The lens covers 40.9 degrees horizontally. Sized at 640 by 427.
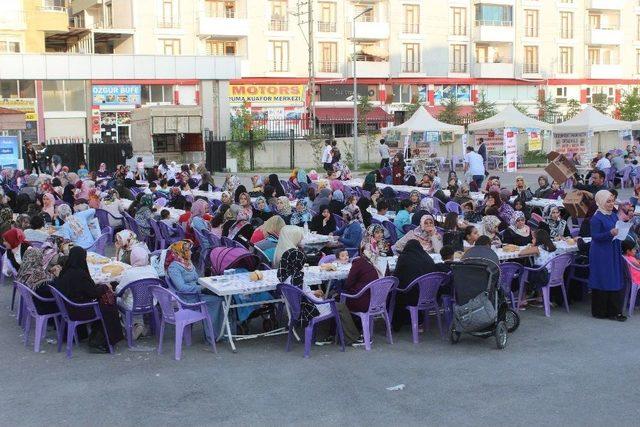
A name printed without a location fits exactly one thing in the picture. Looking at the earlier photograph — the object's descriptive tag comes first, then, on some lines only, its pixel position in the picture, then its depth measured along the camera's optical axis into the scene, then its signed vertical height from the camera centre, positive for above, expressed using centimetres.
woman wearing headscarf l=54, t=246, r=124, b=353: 910 -160
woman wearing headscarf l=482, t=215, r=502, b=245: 1167 -121
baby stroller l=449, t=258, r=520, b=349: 913 -173
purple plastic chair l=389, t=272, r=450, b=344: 958 -175
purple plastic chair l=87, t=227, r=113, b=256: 1316 -154
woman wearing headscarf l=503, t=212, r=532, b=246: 1166 -130
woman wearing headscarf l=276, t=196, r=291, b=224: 1428 -113
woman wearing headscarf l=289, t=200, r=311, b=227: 1420 -124
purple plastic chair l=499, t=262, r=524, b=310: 1023 -162
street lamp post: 3841 -33
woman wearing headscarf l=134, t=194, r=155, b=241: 1522 -129
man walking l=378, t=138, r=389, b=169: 3315 -52
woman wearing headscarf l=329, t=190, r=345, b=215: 1494 -114
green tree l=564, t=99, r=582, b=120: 5753 +203
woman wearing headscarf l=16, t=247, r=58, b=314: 945 -147
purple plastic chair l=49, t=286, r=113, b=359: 910 -184
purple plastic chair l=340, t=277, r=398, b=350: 924 -175
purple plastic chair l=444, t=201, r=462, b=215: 1599 -128
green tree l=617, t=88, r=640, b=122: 5078 +153
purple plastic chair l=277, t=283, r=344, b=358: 905 -184
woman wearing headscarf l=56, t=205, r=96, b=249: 1317 -131
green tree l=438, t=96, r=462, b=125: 4950 +137
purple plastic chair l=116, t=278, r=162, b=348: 933 -172
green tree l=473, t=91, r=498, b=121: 5162 +167
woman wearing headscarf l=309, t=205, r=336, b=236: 1332 -129
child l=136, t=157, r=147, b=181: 2537 -82
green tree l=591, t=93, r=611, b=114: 5889 +248
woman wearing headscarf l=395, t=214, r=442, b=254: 1130 -130
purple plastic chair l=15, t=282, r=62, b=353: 934 -187
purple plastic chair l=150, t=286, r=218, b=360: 902 -182
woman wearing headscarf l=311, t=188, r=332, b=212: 1597 -110
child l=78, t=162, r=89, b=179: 2523 -85
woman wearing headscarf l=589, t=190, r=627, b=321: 1038 -154
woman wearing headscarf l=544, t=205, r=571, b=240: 1250 -128
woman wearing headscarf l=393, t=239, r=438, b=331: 970 -148
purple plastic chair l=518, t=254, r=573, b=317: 1070 -176
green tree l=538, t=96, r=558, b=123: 5609 +173
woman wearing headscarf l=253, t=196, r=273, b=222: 1453 -118
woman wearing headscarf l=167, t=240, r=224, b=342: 945 -156
